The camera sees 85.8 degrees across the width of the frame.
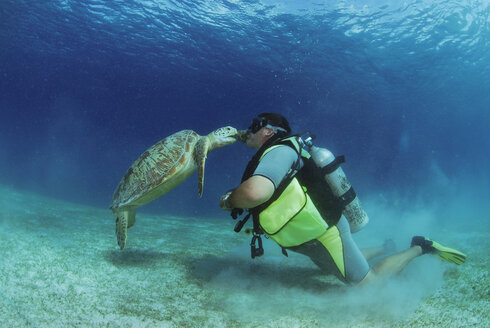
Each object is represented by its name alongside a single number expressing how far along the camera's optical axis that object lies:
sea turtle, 4.18
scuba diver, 2.82
